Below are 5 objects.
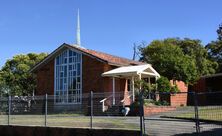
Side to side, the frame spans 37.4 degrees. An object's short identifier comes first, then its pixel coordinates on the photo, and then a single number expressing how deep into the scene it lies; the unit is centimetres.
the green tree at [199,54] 4100
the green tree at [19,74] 3610
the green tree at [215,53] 4569
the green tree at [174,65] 2945
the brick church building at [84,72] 2504
